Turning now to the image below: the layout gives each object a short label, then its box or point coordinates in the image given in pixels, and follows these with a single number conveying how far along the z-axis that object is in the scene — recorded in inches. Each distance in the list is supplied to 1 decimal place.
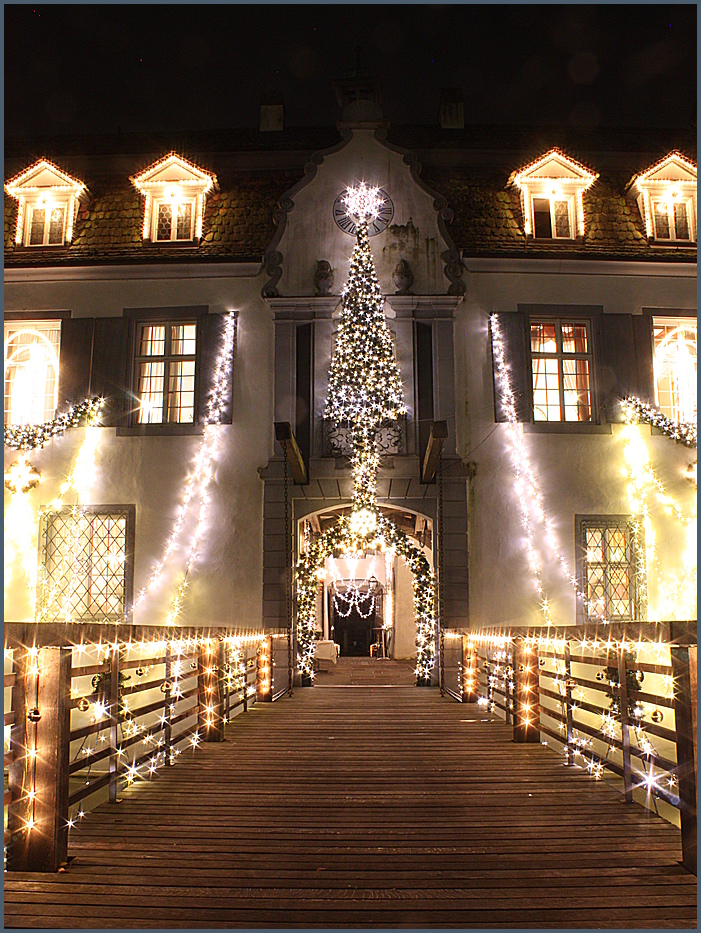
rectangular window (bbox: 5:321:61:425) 564.7
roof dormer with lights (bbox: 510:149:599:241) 568.4
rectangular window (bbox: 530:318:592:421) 555.8
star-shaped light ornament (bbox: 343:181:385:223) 568.1
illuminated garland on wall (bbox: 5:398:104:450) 542.0
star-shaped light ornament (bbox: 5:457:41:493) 539.8
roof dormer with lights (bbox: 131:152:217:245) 573.3
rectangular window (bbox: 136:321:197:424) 558.3
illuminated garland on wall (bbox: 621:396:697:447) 539.5
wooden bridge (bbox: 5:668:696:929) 138.3
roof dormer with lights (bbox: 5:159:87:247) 579.5
